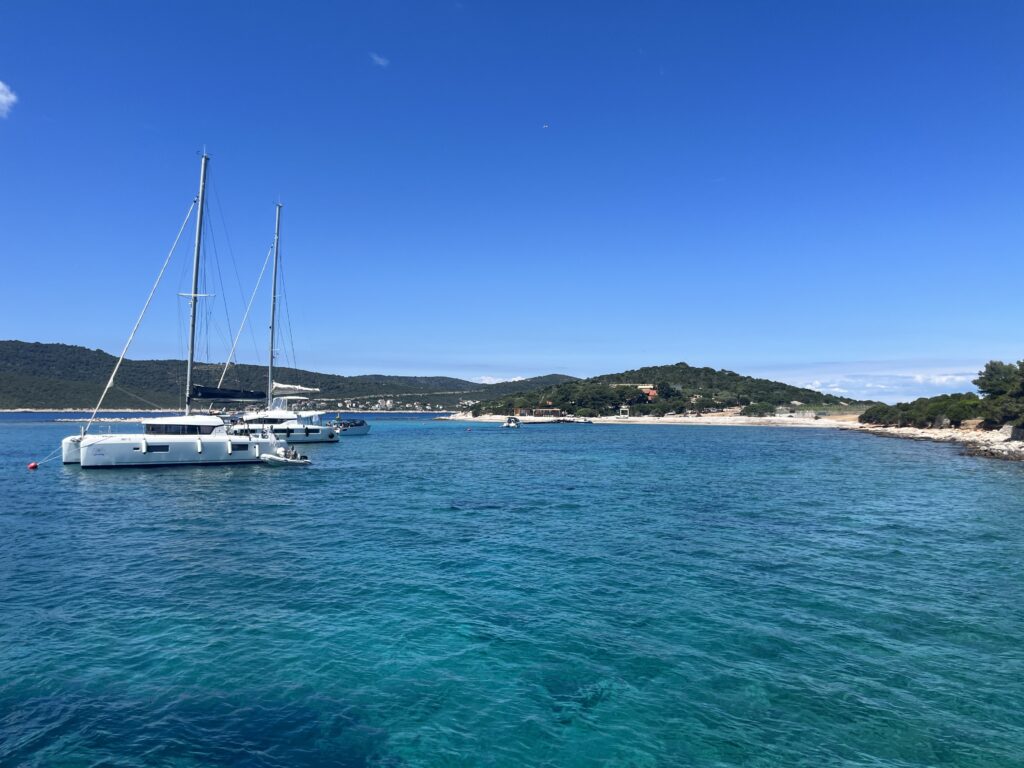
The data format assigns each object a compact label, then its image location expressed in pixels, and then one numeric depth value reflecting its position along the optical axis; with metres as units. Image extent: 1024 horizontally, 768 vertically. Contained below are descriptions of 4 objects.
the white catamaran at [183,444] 44.66
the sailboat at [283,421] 72.88
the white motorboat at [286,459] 51.34
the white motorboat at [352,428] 101.01
